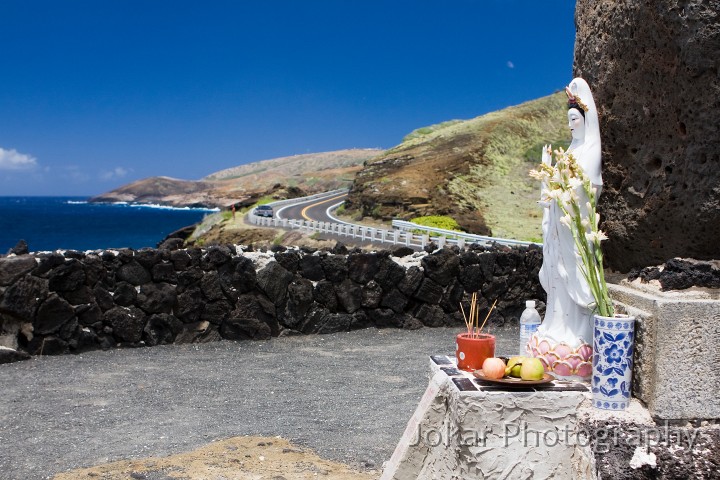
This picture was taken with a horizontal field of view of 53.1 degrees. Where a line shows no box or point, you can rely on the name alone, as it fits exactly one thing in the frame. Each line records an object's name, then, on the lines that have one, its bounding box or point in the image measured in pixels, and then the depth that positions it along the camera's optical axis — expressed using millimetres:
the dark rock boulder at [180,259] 10398
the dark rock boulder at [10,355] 9180
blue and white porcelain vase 4033
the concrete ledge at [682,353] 3840
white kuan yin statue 4469
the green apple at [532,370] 4207
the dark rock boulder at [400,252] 12281
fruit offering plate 4171
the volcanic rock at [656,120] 3889
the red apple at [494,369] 4242
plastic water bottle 5133
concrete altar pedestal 4133
